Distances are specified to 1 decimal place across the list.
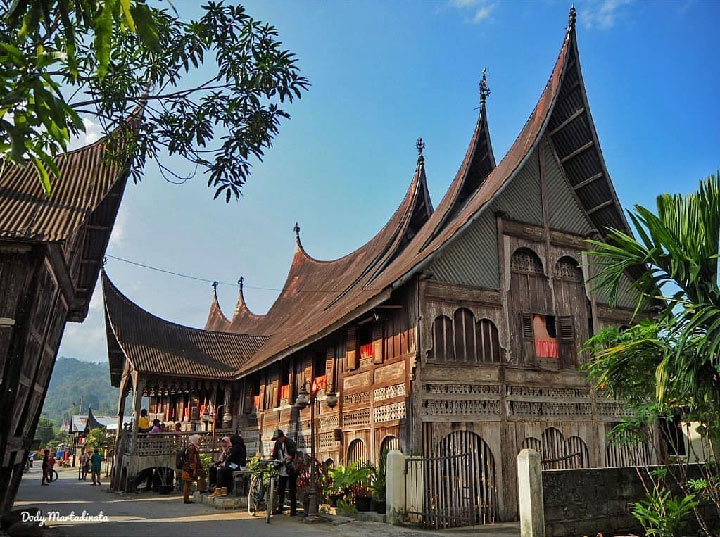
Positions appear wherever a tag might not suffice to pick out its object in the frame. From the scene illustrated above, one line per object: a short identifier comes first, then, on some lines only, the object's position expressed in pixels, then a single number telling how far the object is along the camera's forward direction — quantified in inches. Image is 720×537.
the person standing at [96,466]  796.0
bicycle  416.5
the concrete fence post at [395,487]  371.2
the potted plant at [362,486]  400.5
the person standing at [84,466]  1040.9
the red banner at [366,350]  492.8
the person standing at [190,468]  506.9
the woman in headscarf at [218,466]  494.9
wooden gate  377.7
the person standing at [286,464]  394.0
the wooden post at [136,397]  649.6
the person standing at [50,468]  860.9
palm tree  233.8
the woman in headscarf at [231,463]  488.4
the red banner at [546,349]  471.8
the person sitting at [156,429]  678.5
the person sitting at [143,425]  701.3
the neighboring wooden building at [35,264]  315.0
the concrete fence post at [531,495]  289.9
